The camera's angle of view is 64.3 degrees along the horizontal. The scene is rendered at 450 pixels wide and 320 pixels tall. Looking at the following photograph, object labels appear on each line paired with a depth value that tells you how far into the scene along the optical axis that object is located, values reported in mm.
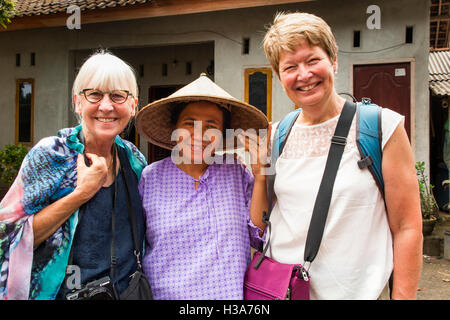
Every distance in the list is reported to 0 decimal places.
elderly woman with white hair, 1476
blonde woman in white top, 1460
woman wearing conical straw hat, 1618
